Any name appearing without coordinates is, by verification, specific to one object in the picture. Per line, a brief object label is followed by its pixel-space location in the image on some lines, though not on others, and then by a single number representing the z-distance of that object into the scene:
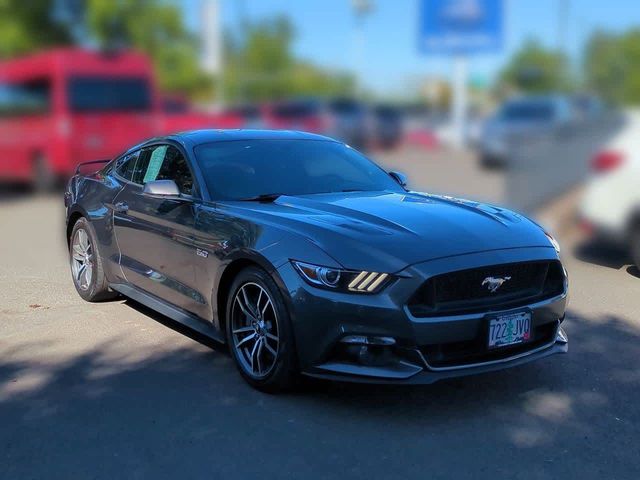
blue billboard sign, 27.97
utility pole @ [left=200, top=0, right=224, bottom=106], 35.41
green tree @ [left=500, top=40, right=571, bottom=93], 45.06
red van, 14.73
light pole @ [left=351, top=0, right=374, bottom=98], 45.88
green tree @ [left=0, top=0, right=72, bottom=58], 23.78
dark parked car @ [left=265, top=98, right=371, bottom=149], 21.94
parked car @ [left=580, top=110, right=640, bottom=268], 7.46
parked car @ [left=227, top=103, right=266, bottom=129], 21.83
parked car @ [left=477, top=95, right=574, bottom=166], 18.64
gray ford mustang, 4.04
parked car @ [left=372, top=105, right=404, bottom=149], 26.00
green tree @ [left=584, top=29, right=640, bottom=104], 46.81
